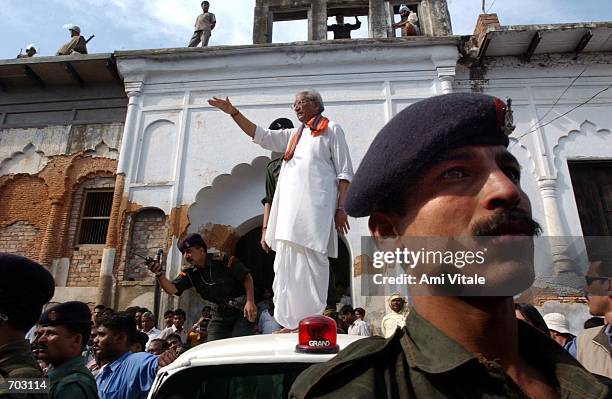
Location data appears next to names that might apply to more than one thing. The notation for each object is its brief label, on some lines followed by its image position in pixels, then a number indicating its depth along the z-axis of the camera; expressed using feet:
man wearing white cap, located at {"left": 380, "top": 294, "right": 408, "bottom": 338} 16.75
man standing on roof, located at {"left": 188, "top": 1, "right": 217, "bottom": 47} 32.75
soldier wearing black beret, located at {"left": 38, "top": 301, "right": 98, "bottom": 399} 7.16
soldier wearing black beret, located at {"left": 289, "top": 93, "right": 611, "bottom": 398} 2.66
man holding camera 11.52
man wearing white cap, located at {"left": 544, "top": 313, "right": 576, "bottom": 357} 12.43
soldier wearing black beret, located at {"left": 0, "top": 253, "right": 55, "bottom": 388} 6.04
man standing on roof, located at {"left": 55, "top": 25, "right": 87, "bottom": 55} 32.68
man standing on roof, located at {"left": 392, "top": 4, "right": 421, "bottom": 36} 30.94
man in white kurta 9.61
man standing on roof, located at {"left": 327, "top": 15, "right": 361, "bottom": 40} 34.35
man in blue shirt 9.42
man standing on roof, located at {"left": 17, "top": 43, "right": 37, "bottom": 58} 33.38
